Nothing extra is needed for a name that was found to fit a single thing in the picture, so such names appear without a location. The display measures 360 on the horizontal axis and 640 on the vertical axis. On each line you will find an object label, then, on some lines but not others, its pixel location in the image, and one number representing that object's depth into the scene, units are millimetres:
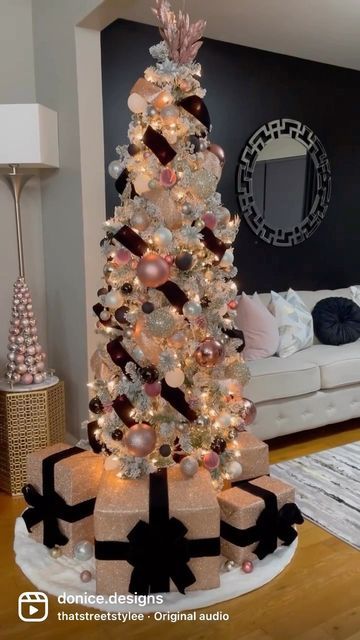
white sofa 3047
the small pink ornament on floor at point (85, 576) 1934
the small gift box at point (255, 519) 2006
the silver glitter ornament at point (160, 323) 1992
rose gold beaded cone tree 2689
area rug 2359
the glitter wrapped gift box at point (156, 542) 1830
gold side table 2621
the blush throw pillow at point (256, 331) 3354
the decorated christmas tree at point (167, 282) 2027
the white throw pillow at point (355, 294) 4194
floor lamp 2549
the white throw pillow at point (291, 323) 3473
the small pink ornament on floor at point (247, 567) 1993
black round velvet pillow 3719
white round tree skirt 1834
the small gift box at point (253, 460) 2305
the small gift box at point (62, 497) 2074
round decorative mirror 3920
